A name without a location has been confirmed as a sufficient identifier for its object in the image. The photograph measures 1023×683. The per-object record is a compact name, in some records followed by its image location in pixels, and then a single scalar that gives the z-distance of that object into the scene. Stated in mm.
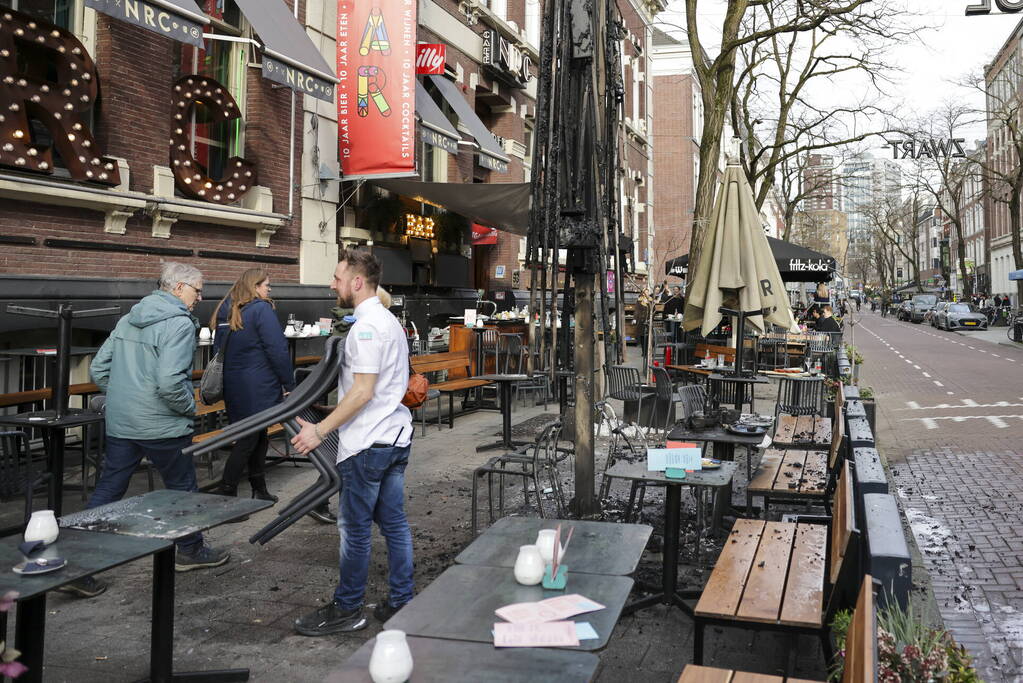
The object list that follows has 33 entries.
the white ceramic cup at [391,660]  2219
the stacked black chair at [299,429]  4113
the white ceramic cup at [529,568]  2979
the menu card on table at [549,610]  2709
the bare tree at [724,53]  14867
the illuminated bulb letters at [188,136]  10383
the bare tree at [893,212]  58188
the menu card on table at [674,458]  5094
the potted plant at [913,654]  2783
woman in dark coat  6504
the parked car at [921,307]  53594
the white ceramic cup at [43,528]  3152
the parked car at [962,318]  41344
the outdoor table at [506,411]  9898
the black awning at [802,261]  17234
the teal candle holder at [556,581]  2967
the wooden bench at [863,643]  2117
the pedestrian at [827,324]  17453
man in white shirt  4277
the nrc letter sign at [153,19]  7758
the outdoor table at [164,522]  3557
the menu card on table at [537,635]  2533
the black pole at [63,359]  6094
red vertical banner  12406
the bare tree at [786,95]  20750
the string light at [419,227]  15695
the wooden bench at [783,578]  3520
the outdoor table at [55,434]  5969
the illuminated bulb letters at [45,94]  8297
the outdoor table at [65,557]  2898
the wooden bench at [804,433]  7583
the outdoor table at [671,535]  4855
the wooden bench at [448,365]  11203
